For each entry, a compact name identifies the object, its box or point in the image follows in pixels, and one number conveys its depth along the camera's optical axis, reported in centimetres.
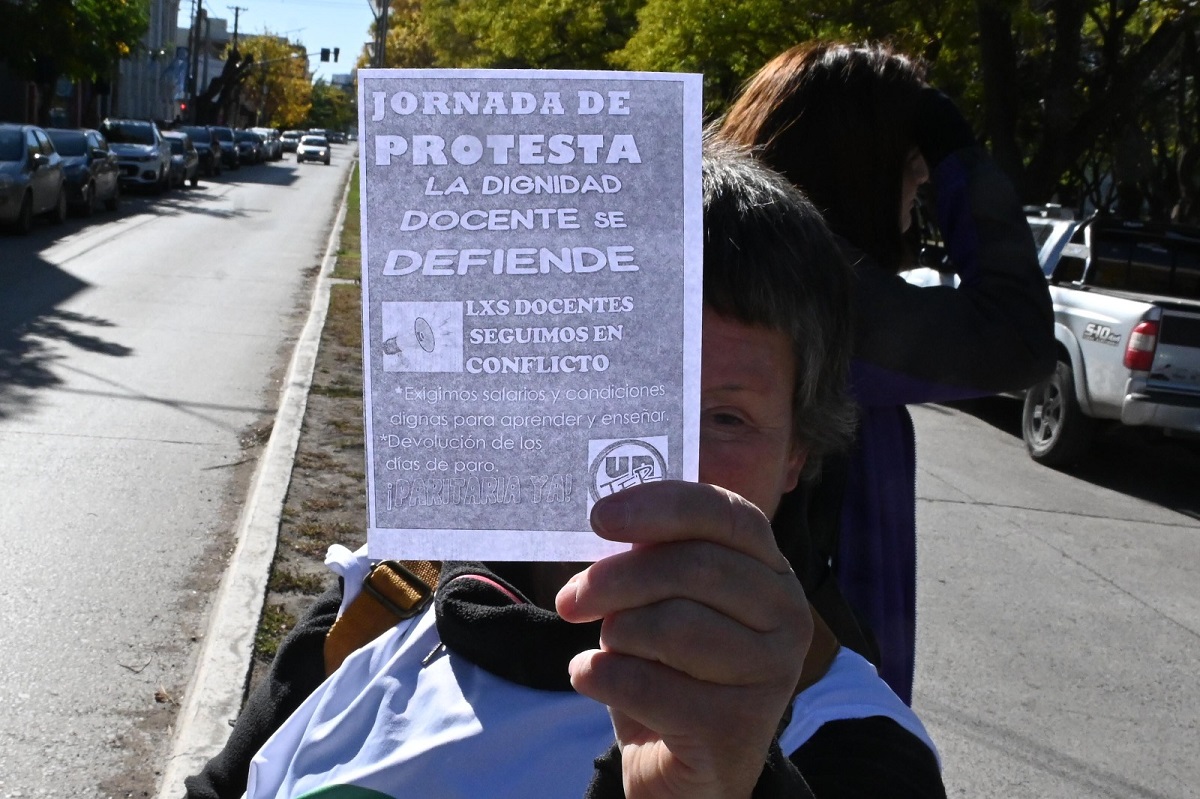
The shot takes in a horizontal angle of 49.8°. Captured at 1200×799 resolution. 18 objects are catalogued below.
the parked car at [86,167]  2262
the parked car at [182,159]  3444
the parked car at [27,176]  1864
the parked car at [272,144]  6221
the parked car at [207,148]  4335
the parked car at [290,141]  8525
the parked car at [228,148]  4847
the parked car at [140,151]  3034
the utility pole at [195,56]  6444
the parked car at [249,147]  5325
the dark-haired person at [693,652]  99
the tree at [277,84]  9038
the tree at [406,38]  5853
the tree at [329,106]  12125
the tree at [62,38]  2655
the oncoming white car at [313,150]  6562
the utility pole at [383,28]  2242
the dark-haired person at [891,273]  195
